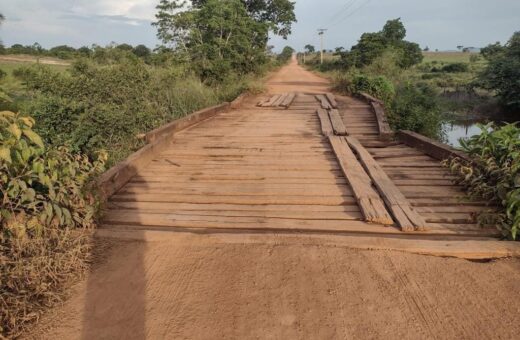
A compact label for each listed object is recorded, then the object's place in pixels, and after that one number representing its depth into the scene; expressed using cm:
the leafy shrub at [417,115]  821
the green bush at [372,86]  1220
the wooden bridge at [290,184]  327
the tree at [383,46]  2614
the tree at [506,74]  1725
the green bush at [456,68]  4062
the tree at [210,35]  1577
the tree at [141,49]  2944
